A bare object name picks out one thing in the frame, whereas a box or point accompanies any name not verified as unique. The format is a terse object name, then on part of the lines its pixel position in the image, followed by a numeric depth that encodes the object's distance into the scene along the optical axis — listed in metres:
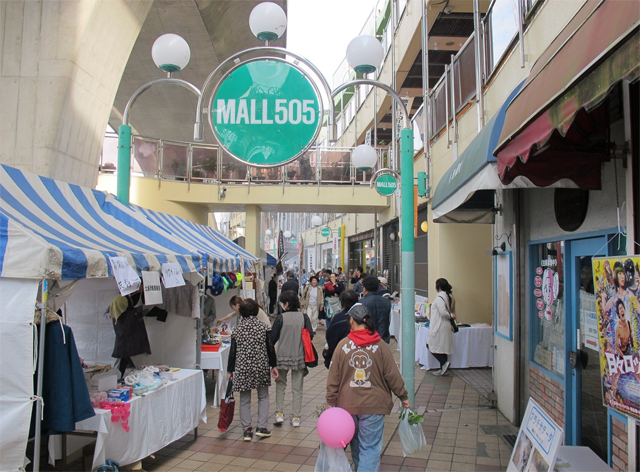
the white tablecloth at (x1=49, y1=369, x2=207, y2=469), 4.44
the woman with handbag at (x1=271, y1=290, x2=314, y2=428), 6.10
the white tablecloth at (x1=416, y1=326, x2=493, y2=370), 9.43
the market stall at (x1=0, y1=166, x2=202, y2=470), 3.78
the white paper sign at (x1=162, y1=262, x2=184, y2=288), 5.75
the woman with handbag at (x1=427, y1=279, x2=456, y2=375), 8.68
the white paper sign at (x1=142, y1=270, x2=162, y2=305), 5.39
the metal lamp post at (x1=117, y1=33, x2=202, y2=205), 6.71
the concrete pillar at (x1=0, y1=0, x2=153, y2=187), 7.85
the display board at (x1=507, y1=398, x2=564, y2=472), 2.96
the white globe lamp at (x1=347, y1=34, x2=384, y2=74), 5.84
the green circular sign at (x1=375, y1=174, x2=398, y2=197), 10.89
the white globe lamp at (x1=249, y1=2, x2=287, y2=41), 5.60
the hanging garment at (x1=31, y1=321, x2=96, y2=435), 4.04
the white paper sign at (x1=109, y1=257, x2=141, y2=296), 4.70
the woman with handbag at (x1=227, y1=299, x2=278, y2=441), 5.77
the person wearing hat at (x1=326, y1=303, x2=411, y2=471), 4.07
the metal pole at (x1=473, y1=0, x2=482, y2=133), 7.94
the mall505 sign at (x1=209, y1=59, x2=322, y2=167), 5.31
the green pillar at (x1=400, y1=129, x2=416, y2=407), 6.10
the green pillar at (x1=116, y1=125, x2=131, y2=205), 7.32
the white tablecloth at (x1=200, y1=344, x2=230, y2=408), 7.37
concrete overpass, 15.46
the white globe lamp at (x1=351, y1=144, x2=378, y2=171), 10.56
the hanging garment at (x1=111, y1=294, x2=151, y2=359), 6.46
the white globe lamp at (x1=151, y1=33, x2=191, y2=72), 6.71
